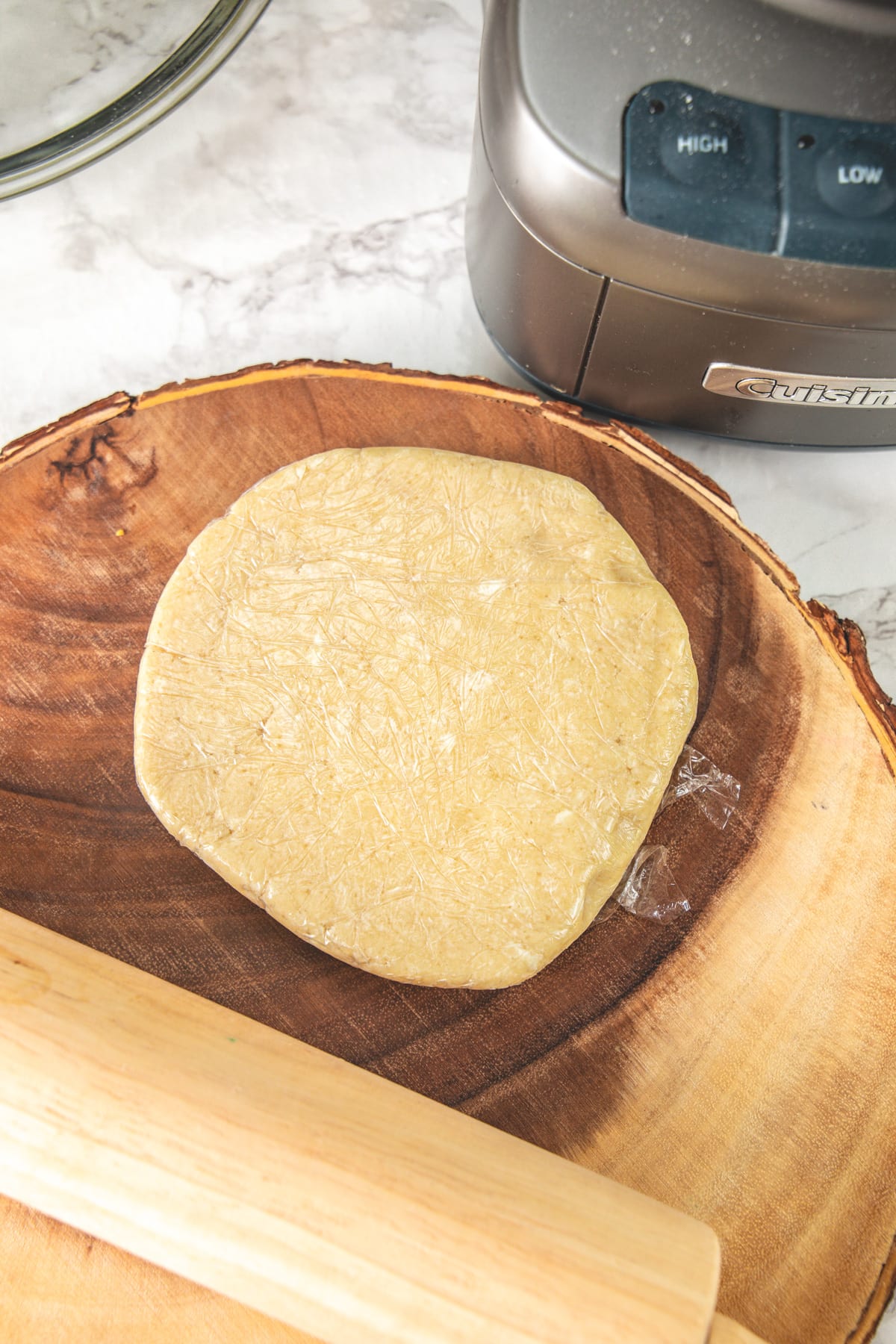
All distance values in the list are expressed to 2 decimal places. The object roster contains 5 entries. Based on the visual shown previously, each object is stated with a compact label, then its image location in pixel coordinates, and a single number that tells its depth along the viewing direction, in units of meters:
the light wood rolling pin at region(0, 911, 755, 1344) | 0.50
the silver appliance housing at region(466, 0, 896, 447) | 0.56
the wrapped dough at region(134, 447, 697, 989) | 0.57
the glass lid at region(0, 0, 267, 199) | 0.68
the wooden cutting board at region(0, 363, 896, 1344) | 0.55
